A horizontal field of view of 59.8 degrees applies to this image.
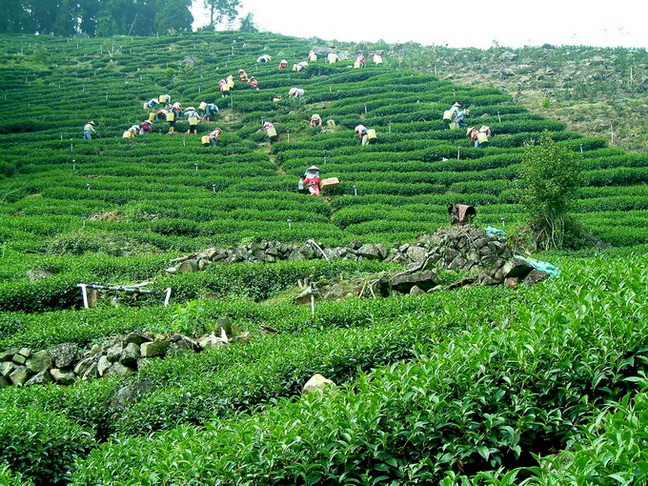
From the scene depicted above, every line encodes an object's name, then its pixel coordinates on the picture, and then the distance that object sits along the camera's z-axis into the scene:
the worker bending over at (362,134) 31.69
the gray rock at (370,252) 17.58
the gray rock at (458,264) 15.62
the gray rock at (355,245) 18.34
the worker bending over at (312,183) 26.53
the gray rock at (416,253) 17.10
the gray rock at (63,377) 10.21
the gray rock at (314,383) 7.41
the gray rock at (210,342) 10.53
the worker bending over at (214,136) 32.75
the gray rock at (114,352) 10.31
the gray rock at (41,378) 10.05
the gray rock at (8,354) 10.70
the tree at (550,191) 18.48
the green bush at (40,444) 7.05
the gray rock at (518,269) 12.48
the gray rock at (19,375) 10.20
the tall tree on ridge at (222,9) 76.75
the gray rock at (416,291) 12.92
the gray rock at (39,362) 10.46
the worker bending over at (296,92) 39.48
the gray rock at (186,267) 16.67
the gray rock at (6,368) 10.33
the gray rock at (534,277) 11.63
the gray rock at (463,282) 13.10
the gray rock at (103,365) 10.14
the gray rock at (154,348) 10.31
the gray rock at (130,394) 8.70
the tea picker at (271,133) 33.28
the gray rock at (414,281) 13.48
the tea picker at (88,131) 34.12
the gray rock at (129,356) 10.16
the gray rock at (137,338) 10.70
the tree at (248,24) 76.75
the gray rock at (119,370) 9.86
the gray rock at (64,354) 10.69
